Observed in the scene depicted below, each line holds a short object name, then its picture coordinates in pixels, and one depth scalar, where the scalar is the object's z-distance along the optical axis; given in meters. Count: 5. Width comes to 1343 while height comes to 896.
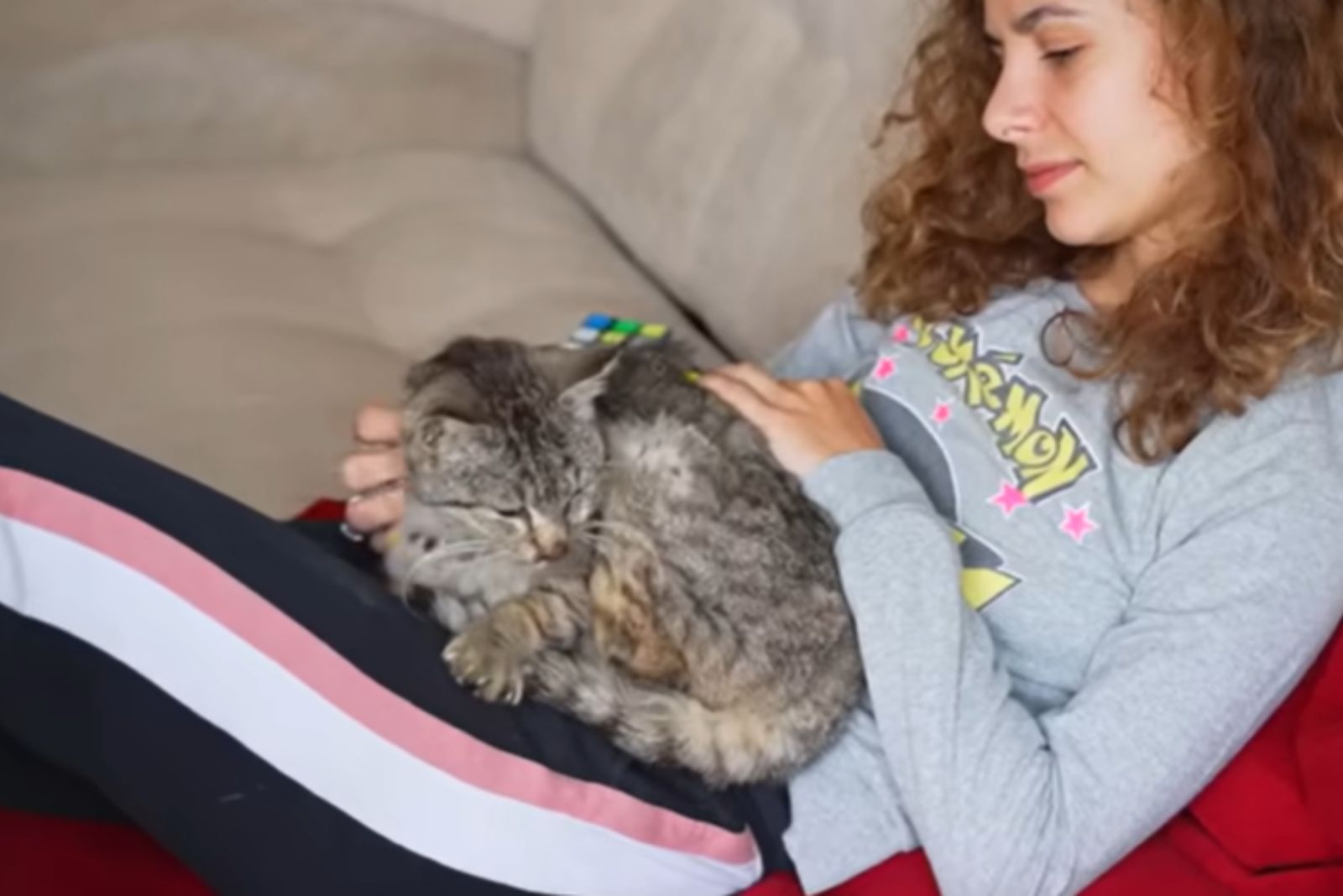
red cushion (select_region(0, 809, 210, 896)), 1.17
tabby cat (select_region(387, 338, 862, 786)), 1.20
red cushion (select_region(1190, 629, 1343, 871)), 1.08
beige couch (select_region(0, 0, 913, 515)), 1.75
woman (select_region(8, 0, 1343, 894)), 1.08
